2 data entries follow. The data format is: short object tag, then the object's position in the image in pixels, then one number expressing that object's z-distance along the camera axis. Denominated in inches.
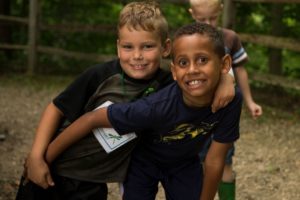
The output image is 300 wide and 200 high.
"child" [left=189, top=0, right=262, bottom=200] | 115.6
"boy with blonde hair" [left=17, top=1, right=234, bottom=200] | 83.7
